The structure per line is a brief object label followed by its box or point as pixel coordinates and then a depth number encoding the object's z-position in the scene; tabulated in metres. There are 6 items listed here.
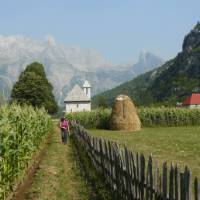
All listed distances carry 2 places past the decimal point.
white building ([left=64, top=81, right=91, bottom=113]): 123.38
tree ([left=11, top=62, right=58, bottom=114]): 86.62
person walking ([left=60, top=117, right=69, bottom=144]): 31.27
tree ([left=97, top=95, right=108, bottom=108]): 127.24
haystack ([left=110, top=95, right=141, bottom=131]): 49.41
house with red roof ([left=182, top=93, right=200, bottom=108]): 140.00
